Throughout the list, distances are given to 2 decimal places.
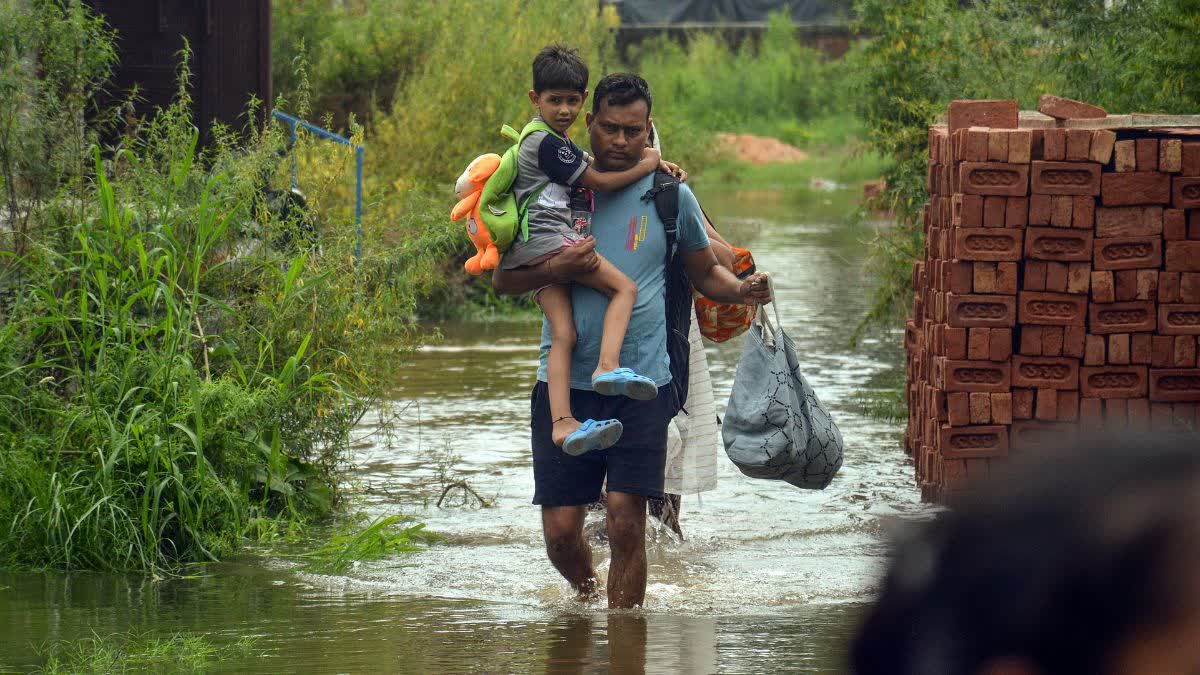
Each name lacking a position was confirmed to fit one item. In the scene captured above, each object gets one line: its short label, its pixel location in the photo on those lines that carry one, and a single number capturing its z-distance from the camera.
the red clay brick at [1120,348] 14.52
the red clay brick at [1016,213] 14.37
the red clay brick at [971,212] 14.43
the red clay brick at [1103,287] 14.41
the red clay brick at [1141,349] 14.52
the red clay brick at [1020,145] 14.24
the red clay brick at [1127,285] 14.44
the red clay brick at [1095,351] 14.53
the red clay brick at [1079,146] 14.20
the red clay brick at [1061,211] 14.30
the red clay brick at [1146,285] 14.44
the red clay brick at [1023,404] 14.63
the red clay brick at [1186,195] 14.33
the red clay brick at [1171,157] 14.23
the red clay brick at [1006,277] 14.51
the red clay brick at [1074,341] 14.52
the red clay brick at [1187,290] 14.48
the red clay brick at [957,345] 14.64
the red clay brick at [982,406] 14.64
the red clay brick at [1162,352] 14.54
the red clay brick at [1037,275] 14.48
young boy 10.59
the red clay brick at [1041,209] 14.30
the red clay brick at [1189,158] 14.26
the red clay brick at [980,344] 14.60
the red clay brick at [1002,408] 14.60
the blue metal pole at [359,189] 20.24
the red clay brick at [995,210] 14.40
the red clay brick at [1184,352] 14.53
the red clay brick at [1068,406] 14.58
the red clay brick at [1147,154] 14.24
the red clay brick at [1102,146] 14.16
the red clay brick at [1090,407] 14.47
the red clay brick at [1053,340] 14.55
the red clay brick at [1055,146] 14.22
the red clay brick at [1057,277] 14.45
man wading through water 10.91
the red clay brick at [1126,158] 14.22
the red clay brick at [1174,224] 14.36
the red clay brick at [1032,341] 14.59
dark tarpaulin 85.62
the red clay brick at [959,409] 14.66
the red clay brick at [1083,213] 14.28
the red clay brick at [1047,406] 14.59
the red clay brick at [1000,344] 14.58
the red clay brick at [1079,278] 14.43
